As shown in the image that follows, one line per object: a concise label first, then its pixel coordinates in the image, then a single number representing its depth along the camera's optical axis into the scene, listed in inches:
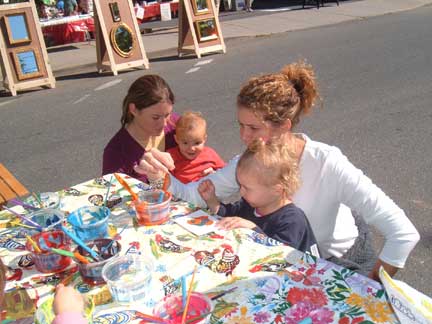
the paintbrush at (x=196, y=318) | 54.1
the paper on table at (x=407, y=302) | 42.7
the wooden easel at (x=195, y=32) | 344.2
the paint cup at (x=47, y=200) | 86.4
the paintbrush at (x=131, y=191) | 81.9
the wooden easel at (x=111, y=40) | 311.9
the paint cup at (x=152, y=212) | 77.1
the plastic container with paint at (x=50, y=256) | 66.7
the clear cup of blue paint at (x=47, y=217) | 78.1
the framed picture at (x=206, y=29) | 350.6
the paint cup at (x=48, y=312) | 54.4
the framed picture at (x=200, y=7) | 346.0
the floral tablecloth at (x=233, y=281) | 55.3
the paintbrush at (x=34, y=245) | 67.0
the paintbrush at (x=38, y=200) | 86.3
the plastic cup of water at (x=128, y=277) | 58.7
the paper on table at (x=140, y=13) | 542.6
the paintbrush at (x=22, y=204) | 85.8
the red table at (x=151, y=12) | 572.4
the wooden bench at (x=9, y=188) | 115.6
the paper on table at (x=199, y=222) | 74.7
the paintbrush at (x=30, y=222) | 75.9
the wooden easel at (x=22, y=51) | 287.7
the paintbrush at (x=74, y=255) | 61.9
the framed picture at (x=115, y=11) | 315.6
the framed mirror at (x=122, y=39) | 317.1
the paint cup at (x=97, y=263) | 63.0
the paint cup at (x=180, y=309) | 55.1
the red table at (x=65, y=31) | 466.0
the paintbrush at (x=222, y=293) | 58.7
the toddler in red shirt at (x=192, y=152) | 120.0
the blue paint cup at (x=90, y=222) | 72.6
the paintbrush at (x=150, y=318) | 54.7
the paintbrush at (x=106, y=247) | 66.4
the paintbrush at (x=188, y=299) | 53.6
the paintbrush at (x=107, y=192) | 88.6
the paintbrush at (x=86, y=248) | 62.9
